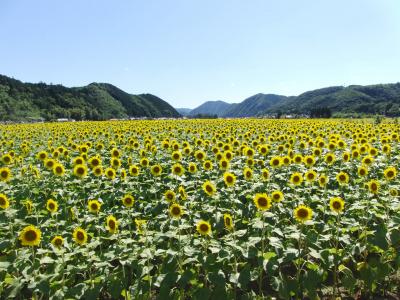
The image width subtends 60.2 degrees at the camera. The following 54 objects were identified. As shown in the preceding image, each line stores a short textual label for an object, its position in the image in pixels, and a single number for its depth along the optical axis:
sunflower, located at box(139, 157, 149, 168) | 9.53
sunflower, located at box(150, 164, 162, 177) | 8.53
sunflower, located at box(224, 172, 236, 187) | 7.17
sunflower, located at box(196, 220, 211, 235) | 5.35
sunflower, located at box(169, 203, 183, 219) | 5.81
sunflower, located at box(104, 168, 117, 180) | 8.32
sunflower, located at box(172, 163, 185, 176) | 8.44
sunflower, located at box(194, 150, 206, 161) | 10.11
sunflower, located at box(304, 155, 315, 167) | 9.23
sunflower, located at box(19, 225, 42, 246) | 5.15
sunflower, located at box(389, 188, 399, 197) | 6.75
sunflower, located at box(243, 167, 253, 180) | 7.93
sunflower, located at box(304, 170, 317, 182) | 7.70
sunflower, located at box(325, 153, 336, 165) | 9.37
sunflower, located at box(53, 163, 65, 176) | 8.59
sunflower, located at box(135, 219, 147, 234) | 5.80
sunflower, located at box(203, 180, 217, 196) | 6.77
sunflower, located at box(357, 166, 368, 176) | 8.11
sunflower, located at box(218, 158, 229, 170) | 8.76
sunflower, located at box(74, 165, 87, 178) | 8.26
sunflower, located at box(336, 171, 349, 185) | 7.37
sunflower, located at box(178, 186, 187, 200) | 7.02
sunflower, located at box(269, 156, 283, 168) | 8.99
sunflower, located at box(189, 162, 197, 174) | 8.77
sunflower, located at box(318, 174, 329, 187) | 7.33
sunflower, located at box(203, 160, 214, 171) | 9.19
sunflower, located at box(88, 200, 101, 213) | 6.51
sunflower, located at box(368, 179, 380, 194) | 6.72
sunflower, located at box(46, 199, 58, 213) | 6.43
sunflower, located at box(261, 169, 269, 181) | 7.81
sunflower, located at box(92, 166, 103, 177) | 8.60
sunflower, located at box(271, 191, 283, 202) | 6.32
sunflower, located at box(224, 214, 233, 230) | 5.49
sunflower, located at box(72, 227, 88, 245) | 5.47
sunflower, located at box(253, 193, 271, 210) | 5.73
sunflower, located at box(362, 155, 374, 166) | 8.95
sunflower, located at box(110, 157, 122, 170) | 9.44
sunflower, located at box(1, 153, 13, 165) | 10.83
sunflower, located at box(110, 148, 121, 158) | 11.01
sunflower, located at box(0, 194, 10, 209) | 6.13
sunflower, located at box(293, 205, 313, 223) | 5.54
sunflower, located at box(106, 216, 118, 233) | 5.68
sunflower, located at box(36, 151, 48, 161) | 10.26
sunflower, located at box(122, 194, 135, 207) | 6.55
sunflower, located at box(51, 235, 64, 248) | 5.36
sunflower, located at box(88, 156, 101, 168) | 9.55
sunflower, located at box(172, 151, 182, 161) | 10.08
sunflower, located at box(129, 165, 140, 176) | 8.76
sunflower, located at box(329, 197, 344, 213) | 5.83
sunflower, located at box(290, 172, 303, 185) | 7.28
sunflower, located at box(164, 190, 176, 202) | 6.53
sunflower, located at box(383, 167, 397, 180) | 7.47
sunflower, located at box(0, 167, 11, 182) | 7.98
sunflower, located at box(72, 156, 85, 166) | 9.21
